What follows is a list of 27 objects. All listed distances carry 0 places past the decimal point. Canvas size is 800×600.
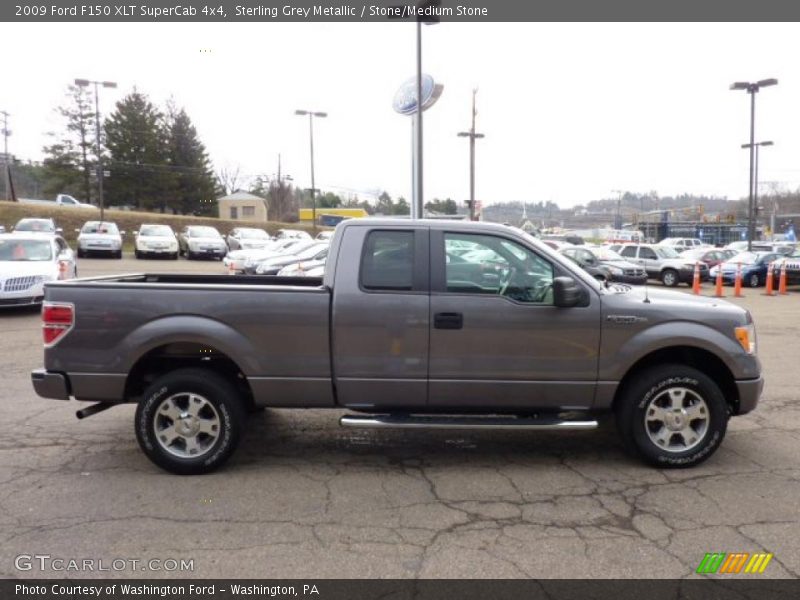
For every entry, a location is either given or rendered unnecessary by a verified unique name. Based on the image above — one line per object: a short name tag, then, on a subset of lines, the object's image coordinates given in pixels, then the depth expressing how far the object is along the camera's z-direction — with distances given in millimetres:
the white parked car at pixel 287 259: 17516
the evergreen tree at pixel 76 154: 64750
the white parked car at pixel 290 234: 36447
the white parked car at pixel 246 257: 20125
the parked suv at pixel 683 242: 52312
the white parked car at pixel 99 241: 28047
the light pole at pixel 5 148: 57988
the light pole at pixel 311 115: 40344
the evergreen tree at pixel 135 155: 63531
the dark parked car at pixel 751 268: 23828
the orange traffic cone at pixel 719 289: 19641
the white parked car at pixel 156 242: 28625
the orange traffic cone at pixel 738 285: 19969
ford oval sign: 17969
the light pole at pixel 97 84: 33188
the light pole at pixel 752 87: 28281
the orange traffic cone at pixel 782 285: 20981
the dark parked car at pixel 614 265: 21984
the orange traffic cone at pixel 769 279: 20375
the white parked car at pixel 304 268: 15305
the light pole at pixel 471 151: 39969
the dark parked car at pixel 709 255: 25625
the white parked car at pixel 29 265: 12078
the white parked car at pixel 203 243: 30016
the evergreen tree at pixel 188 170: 67562
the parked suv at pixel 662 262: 23953
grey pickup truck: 4613
